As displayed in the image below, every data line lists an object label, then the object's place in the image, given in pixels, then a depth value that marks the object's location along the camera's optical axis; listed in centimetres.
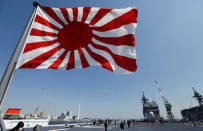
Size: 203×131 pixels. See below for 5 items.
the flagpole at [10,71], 263
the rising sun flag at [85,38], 461
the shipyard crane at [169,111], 11550
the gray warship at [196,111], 7024
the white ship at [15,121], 3582
